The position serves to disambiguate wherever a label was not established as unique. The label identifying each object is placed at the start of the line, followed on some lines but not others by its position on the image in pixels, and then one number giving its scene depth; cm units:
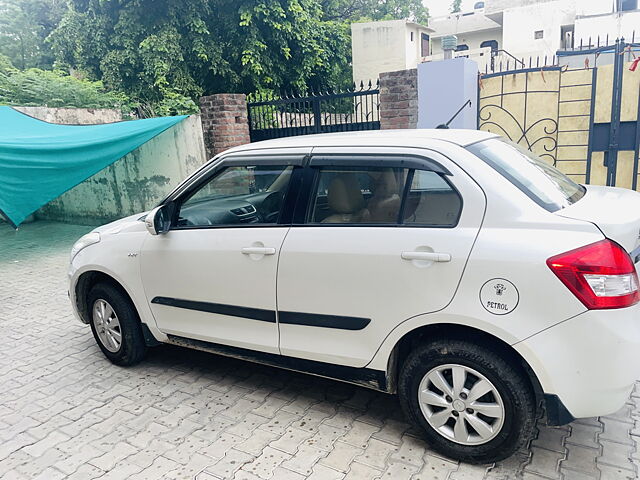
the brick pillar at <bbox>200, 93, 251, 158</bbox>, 826
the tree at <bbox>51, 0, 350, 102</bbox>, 1506
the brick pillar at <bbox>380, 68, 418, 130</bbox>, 676
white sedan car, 221
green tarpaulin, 676
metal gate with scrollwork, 635
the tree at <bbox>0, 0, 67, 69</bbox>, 2322
